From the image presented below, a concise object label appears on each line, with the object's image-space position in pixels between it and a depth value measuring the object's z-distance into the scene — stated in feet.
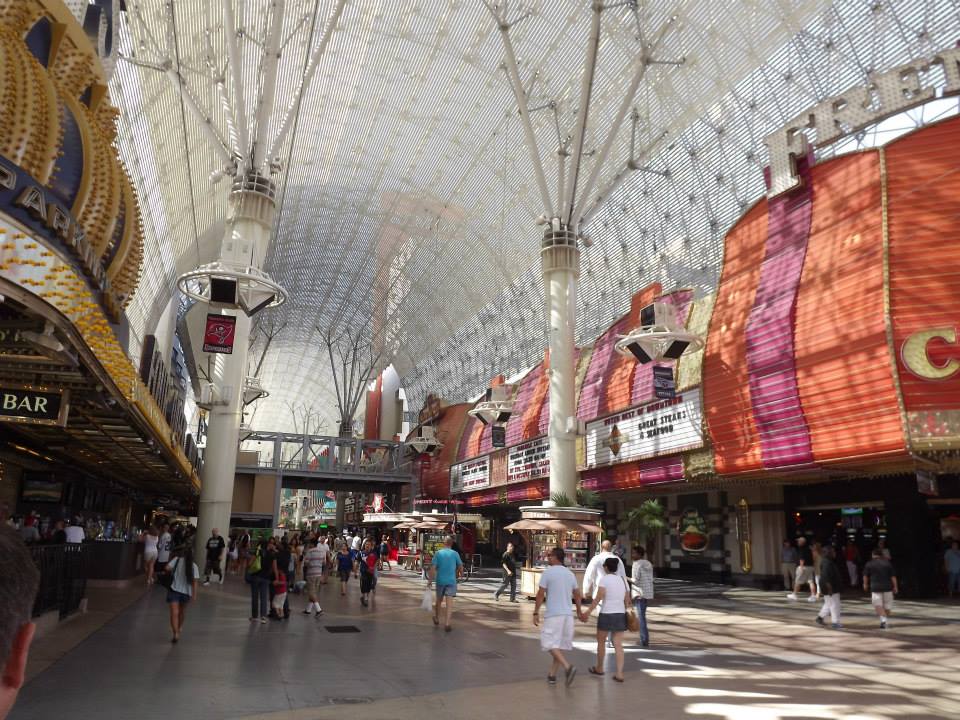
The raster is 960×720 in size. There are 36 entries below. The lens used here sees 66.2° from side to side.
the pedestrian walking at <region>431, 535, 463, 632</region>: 45.98
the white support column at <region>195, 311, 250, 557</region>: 81.05
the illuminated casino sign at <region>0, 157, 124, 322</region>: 23.30
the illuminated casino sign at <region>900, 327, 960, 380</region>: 48.75
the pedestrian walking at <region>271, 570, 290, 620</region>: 48.57
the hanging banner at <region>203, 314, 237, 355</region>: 68.33
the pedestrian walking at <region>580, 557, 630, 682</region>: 30.66
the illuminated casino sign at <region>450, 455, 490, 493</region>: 135.13
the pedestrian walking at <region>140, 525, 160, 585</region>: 72.10
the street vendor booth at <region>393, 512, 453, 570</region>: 102.58
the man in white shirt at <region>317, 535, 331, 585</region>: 61.55
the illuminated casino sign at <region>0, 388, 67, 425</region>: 31.27
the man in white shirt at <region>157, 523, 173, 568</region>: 76.69
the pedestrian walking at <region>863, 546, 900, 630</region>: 47.70
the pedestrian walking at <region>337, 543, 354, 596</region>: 70.14
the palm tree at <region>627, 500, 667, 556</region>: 78.39
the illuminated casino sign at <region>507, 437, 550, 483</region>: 108.27
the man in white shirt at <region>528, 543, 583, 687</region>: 29.37
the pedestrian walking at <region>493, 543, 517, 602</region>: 67.36
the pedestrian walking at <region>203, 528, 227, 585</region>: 73.31
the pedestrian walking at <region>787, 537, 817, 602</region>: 66.74
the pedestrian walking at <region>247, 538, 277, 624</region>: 47.62
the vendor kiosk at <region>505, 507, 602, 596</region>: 71.77
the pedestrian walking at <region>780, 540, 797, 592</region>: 74.79
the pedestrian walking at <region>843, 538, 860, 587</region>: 78.38
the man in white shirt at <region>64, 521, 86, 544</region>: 56.49
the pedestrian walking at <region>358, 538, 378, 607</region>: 60.13
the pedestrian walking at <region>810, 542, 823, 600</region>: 63.72
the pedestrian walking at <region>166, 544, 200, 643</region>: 37.65
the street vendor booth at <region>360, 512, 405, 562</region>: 127.48
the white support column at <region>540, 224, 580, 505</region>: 83.51
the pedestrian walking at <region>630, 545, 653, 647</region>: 40.52
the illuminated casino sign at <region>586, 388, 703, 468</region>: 72.51
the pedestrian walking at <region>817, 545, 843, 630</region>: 48.34
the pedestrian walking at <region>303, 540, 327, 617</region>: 52.19
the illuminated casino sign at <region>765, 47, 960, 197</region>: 56.13
